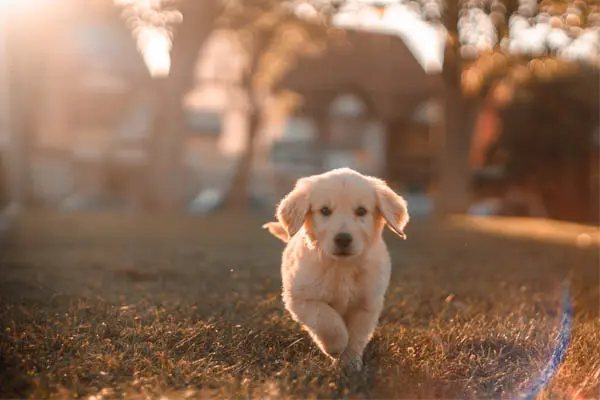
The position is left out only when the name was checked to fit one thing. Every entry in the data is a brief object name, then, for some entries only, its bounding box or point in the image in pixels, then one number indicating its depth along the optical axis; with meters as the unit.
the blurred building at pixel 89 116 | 35.25
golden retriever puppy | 4.68
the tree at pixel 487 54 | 14.83
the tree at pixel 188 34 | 17.72
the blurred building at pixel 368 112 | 39.21
